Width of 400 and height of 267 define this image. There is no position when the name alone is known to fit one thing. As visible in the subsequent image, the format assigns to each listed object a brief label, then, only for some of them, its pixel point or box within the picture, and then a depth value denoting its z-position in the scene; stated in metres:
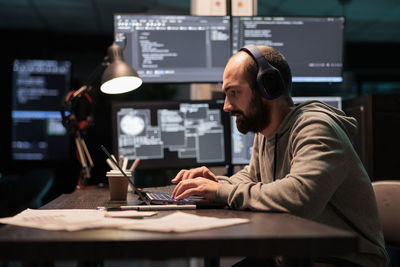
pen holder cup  1.49
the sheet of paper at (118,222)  0.82
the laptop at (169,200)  1.21
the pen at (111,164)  1.68
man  1.08
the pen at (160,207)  1.17
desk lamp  1.92
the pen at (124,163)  1.77
